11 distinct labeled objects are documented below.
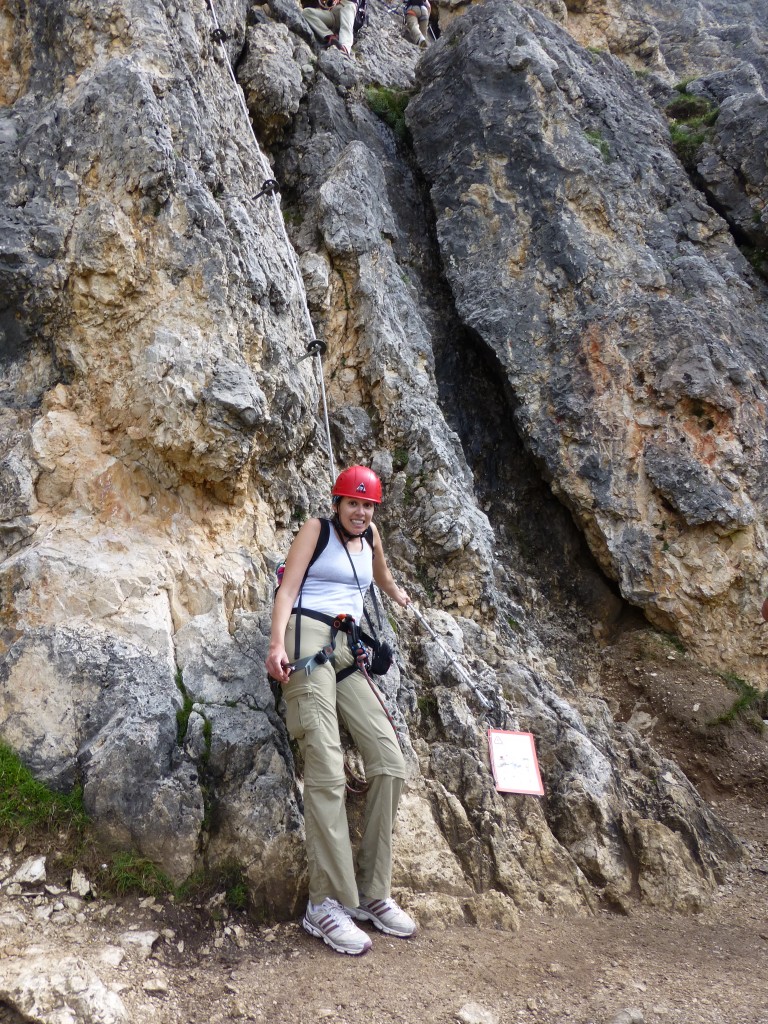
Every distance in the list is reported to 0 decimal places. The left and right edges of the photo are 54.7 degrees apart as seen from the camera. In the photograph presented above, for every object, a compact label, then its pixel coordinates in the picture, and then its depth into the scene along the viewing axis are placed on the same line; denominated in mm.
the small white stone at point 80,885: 4414
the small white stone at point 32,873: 4375
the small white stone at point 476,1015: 4031
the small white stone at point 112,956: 3977
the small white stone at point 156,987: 3898
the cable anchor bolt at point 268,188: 9027
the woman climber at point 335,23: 13495
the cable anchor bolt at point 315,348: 8258
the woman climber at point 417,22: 17531
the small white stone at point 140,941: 4137
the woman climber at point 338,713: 4582
